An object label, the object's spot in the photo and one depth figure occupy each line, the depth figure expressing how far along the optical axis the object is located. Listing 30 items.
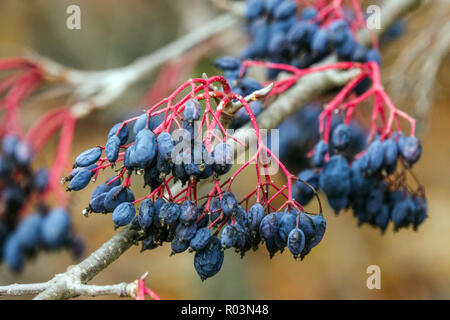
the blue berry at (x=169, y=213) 0.35
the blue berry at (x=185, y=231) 0.35
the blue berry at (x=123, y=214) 0.35
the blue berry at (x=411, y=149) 0.39
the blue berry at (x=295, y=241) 0.35
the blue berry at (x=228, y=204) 0.35
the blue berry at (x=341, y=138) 0.40
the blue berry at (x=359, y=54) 0.44
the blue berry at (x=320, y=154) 0.40
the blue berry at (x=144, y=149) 0.35
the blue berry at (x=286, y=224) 0.35
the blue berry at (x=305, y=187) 0.40
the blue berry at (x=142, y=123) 0.36
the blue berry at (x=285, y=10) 0.45
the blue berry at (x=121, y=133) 0.36
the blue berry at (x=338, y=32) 0.43
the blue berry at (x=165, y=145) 0.35
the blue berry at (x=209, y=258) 0.35
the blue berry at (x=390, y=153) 0.39
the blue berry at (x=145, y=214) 0.35
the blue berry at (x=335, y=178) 0.40
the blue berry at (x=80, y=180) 0.36
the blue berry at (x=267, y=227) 0.35
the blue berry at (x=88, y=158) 0.36
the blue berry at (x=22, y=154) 0.46
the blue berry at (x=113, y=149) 0.35
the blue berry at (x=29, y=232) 0.46
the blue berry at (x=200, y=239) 0.35
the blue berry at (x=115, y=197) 0.36
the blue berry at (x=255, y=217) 0.35
